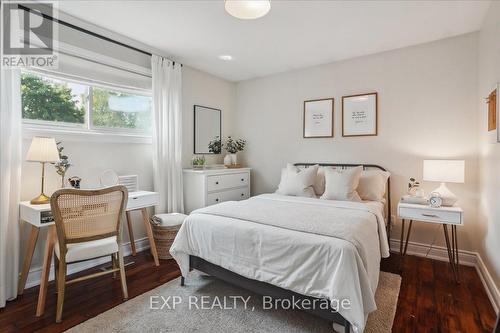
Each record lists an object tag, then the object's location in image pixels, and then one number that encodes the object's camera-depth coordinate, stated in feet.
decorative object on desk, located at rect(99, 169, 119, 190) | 9.64
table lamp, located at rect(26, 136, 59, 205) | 7.43
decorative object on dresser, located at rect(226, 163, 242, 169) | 14.57
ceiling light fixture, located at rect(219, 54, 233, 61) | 11.79
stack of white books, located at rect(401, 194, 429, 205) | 9.19
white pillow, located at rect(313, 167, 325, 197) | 11.68
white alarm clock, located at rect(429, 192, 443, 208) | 8.76
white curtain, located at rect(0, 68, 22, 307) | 7.18
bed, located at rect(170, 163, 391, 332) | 5.42
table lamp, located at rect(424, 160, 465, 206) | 8.70
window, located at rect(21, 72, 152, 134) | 8.39
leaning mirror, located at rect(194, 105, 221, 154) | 13.71
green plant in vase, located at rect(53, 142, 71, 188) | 8.36
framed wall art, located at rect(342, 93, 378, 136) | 11.70
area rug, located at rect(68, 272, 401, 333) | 6.14
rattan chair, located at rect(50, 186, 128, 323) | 6.48
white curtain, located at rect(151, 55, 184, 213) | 11.23
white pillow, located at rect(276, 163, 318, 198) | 11.30
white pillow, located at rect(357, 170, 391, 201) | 10.38
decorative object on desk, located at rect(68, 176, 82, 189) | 8.45
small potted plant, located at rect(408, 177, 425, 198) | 9.67
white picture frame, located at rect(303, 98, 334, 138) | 12.84
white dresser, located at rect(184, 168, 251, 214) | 12.12
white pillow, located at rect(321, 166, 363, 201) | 10.23
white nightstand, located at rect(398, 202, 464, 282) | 8.36
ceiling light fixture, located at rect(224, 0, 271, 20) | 6.19
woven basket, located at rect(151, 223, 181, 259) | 10.33
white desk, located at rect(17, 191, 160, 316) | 6.79
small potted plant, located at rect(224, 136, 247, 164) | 15.14
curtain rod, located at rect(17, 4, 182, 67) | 7.90
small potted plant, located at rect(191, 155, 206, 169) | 13.29
